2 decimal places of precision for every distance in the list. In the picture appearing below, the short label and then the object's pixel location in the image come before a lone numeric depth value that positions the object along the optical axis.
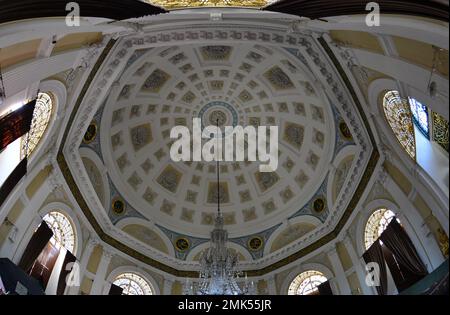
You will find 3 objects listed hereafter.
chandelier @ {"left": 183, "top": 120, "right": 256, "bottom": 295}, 11.95
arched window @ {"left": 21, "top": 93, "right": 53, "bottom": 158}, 10.16
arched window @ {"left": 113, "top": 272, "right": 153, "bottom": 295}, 15.73
